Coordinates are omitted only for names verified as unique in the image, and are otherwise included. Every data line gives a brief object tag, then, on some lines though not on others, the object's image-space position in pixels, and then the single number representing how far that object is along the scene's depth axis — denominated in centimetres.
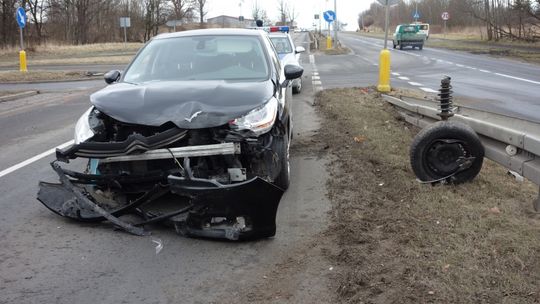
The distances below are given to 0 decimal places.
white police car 1462
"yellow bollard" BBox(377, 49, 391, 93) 1384
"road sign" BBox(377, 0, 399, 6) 1348
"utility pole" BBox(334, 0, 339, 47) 4054
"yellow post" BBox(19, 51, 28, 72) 2577
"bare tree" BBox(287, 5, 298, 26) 8544
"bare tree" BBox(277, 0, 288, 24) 7756
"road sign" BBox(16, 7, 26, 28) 2427
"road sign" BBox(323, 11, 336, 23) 3759
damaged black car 418
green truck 4209
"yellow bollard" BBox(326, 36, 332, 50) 4147
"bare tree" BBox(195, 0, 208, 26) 8023
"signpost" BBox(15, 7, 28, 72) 2431
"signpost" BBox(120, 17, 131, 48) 4151
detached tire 528
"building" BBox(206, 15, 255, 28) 12756
